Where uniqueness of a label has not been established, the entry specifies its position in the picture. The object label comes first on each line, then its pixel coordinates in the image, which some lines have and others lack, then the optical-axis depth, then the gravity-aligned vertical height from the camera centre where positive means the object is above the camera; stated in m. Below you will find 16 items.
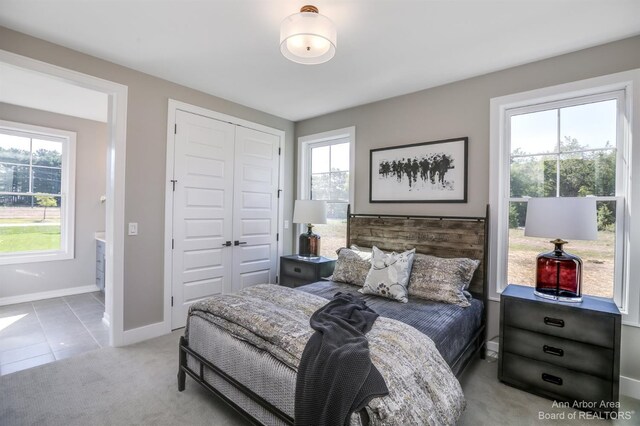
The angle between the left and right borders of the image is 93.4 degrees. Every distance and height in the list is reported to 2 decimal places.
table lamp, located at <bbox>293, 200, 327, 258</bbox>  3.69 -0.07
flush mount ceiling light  1.71 +1.05
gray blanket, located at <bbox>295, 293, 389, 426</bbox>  1.23 -0.71
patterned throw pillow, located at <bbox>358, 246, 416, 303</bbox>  2.49 -0.53
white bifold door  3.30 +0.03
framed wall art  3.01 +0.46
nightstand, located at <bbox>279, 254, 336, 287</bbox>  3.49 -0.68
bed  1.48 -0.76
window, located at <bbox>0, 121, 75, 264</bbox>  4.11 +0.21
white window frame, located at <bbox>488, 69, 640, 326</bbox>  2.20 +0.36
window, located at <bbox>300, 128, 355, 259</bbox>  4.01 +0.50
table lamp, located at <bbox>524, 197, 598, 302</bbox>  2.01 -0.10
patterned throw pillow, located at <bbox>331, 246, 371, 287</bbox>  2.91 -0.53
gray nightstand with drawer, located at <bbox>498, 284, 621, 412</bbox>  1.94 -0.91
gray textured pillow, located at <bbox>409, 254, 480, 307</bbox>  2.45 -0.54
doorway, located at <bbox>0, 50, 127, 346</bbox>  2.82 +0.01
